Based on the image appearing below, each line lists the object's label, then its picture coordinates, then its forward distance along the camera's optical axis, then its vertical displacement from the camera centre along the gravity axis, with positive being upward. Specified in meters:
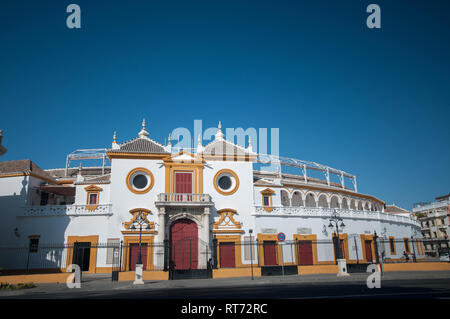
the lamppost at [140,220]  26.17 +2.11
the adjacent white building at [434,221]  63.31 +4.03
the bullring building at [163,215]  25.70 +2.62
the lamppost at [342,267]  20.38 -1.50
